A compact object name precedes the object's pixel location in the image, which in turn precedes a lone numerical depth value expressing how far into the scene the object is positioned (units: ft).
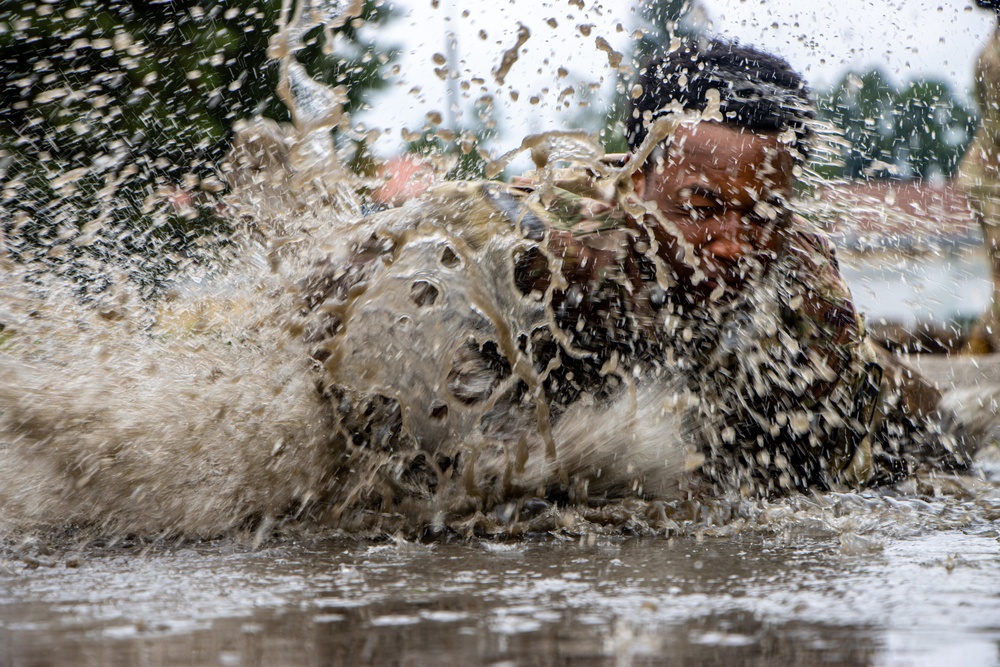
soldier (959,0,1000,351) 34.50
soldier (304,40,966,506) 17.57
